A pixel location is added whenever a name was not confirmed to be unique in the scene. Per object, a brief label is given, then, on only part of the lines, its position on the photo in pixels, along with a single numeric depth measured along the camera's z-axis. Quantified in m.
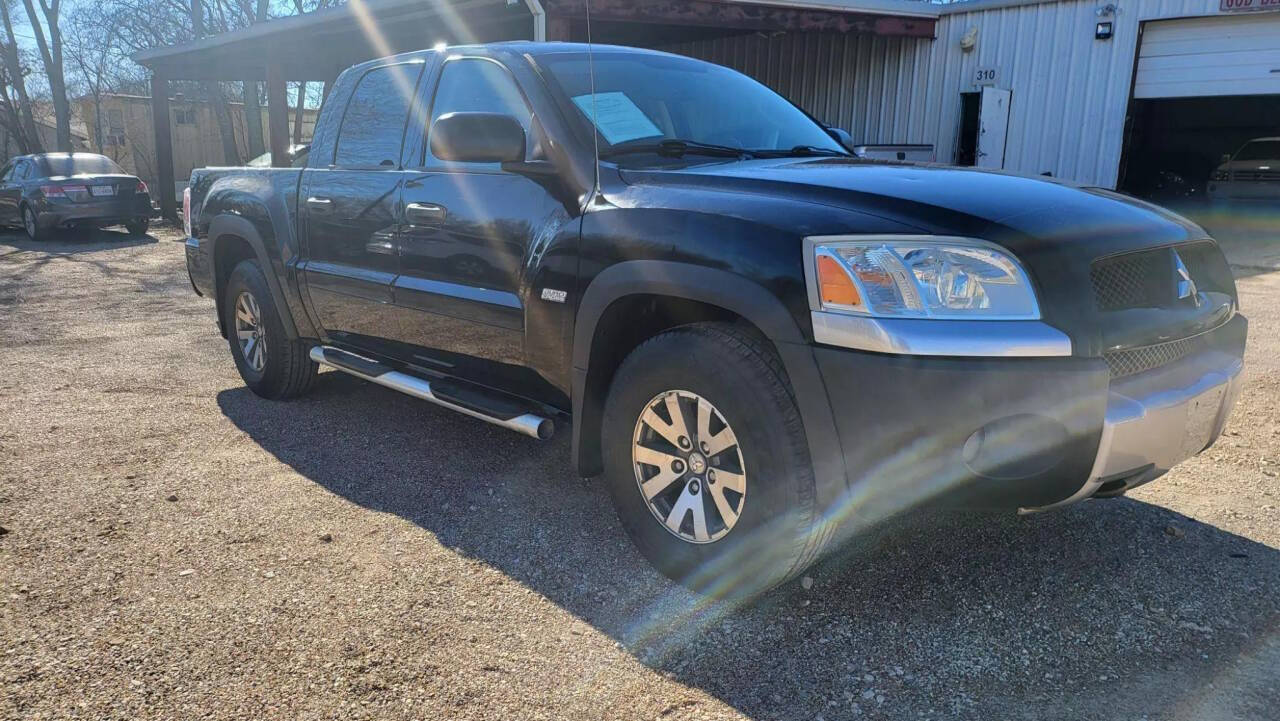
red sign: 11.82
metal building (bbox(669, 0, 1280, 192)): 12.59
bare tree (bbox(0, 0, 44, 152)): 29.05
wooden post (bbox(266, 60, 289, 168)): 17.47
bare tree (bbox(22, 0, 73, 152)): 28.97
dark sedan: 15.88
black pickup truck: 2.37
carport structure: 11.83
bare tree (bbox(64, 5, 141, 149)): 31.93
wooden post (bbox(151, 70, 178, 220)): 19.78
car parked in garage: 14.85
